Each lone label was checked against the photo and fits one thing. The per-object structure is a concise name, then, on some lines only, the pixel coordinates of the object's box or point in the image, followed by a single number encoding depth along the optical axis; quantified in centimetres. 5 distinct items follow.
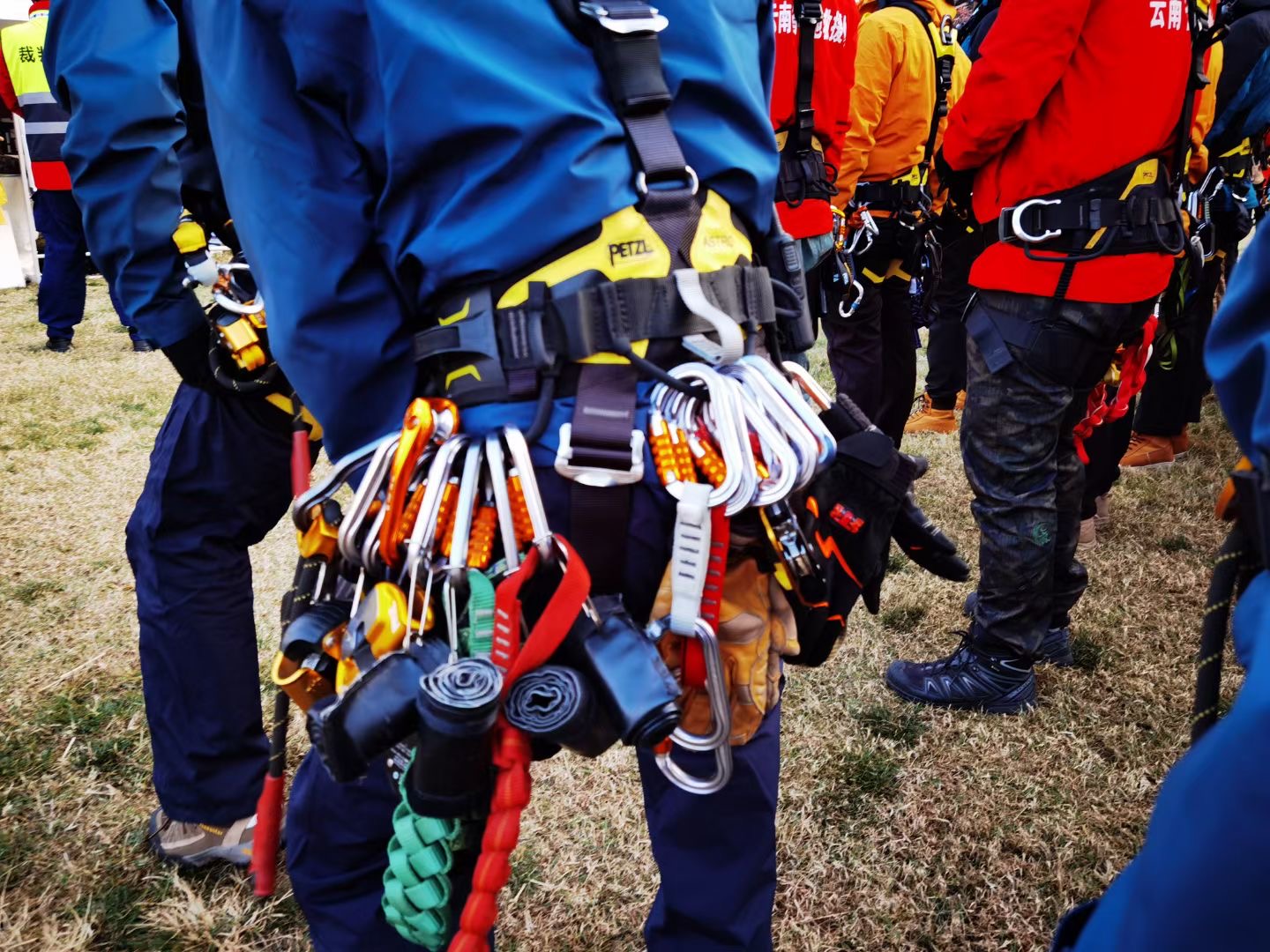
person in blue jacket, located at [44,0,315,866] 182
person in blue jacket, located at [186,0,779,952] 112
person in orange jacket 443
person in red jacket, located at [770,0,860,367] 370
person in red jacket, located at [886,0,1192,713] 244
